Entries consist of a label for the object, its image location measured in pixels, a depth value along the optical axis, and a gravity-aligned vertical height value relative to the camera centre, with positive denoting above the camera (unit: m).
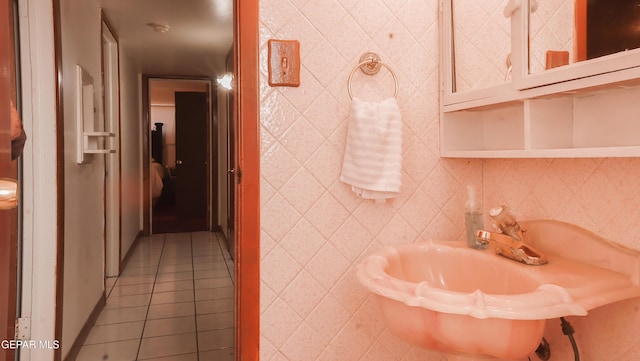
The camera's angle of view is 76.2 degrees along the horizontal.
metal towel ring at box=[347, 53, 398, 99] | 1.52 +0.36
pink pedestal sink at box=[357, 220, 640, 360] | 0.92 -0.33
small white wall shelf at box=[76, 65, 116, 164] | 2.38 +0.29
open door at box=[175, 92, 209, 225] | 6.37 +0.16
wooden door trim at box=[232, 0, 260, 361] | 1.42 -0.06
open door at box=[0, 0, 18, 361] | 0.60 +0.00
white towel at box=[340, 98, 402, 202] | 1.44 +0.05
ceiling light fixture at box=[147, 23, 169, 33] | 3.88 +1.31
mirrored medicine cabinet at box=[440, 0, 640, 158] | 1.01 +0.24
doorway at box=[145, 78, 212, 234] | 6.17 +0.02
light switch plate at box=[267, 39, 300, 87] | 1.43 +0.35
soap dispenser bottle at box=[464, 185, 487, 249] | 1.43 -0.21
